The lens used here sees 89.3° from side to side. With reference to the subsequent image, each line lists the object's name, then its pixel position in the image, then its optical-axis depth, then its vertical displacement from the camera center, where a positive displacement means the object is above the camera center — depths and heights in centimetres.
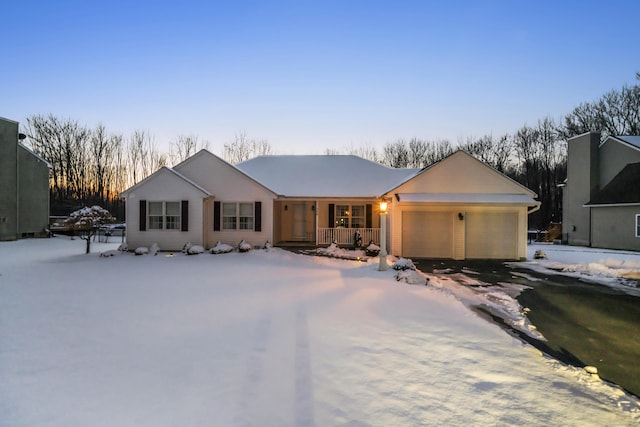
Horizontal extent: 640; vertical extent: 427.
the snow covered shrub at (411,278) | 937 -193
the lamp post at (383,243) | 1119 -108
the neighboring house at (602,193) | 1939 +131
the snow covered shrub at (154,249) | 1528 -176
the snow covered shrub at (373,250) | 1564 -182
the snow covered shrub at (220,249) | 1529 -173
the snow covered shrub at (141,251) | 1502 -179
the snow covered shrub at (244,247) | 1554 -166
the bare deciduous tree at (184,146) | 4175 +864
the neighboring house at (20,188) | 2164 +170
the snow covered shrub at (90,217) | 1609 -24
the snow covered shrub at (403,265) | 1081 -177
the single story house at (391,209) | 1550 +17
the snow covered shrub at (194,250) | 1513 -176
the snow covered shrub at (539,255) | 1585 -209
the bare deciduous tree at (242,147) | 4216 +848
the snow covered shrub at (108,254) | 1472 -190
